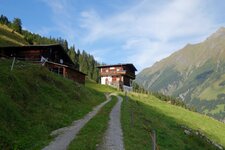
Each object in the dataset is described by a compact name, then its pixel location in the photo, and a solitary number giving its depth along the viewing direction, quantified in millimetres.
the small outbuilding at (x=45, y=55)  45617
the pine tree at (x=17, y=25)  76919
